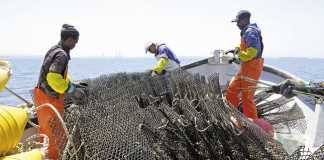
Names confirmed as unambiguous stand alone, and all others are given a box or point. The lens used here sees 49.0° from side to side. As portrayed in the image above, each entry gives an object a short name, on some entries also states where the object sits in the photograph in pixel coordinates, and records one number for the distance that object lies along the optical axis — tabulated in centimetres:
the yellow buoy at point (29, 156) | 275
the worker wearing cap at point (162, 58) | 638
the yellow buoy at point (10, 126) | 269
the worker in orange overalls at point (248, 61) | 544
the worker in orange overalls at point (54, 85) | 386
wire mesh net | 308
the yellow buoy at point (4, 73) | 295
